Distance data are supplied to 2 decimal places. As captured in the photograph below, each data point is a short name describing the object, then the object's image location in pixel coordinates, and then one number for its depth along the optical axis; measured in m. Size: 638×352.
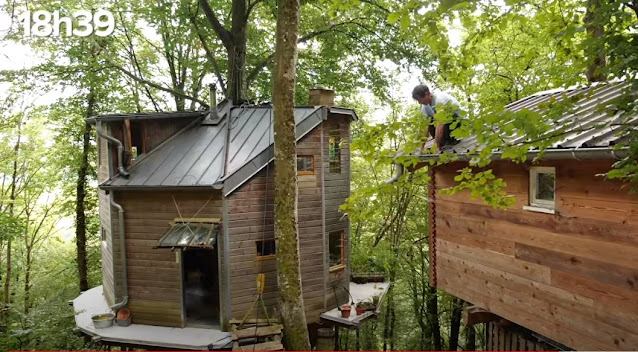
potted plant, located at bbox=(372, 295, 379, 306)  11.40
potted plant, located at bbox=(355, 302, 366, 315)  10.90
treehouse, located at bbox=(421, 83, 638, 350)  4.54
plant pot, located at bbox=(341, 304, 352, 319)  10.66
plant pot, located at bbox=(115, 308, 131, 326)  10.05
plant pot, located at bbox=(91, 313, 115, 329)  9.73
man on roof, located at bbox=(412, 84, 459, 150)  6.47
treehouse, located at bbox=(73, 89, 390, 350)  9.74
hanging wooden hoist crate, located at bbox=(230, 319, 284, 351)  8.46
